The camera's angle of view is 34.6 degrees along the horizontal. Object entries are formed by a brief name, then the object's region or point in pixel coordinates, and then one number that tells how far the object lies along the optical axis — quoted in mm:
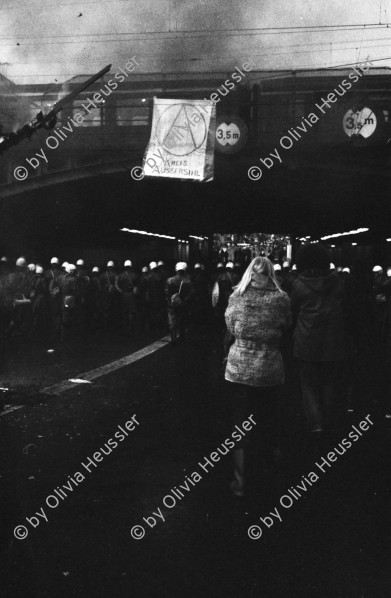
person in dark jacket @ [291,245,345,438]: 5570
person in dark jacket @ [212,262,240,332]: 17188
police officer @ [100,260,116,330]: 18109
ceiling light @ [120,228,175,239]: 31633
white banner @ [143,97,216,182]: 18266
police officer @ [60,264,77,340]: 15539
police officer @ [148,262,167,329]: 18297
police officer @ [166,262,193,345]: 13797
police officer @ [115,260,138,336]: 17297
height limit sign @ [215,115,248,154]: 19422
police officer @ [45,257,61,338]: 16172
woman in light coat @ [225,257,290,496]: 4770
